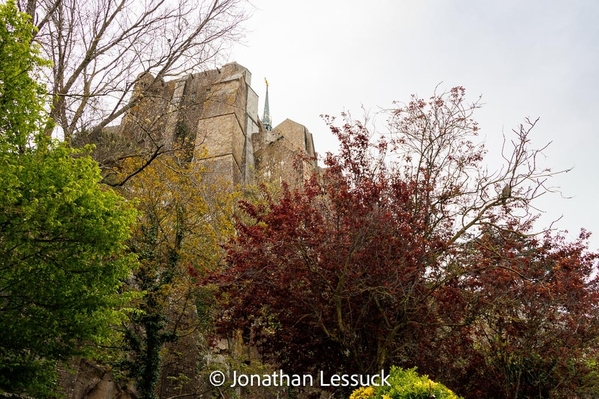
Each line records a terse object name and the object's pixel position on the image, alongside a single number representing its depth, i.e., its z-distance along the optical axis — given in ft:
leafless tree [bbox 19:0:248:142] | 28.55
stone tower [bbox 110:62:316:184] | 86.43
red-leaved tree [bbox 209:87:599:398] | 23.58
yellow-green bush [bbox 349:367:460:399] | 14.15
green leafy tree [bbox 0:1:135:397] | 20.02
